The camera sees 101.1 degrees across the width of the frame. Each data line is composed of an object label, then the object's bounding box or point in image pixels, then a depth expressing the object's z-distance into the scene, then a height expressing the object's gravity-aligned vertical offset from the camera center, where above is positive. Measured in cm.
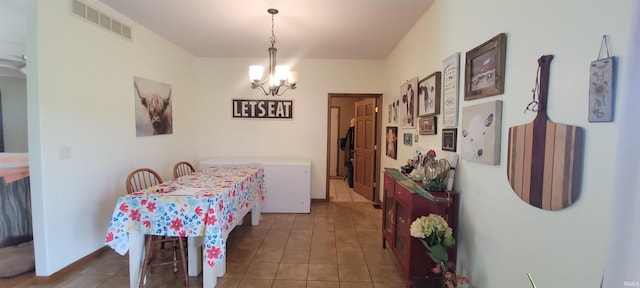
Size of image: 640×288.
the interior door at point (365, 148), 505 -28
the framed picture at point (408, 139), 326 -5
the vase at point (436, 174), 211 -31
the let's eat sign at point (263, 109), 479 +45
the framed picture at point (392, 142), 393 -11
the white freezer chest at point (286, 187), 426 -87
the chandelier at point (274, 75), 282 +65
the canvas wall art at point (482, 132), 161 +3
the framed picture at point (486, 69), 158 +45
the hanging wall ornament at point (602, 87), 96 +19
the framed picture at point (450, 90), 211 +39
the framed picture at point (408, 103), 306 +40
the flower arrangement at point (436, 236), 183 -73
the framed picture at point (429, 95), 245 +40
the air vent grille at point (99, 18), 247 +116
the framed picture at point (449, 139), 216 -3
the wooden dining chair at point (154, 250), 220 -110
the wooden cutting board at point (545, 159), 110 -10
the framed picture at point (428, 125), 256 +11
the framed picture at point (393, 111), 392 +37
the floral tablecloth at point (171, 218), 201 -67
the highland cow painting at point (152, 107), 333 +34
